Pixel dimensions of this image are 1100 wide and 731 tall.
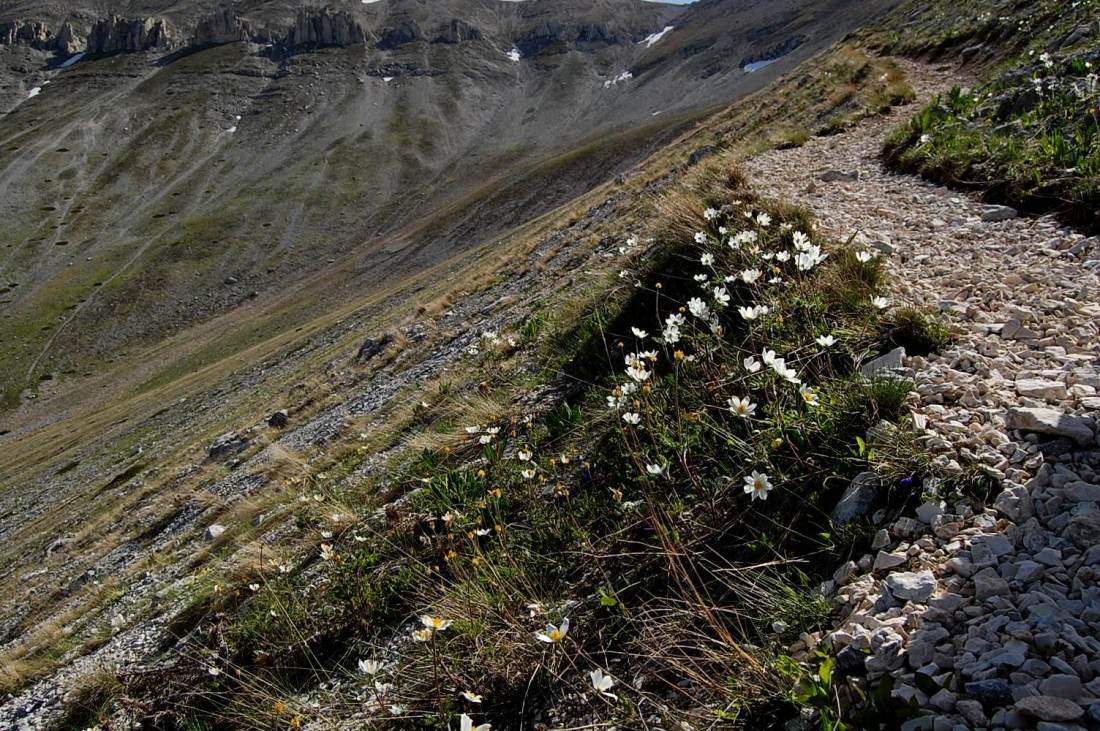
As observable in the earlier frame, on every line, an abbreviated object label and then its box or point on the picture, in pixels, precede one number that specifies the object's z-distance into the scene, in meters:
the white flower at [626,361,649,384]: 4.06
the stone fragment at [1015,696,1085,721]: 1.97
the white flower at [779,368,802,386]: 3.65
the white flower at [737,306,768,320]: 4.42
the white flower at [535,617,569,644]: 3.07
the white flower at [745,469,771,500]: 3.29
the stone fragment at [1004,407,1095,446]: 2.98
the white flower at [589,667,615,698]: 2.70
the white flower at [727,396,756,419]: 3.85
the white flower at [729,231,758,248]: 5.48
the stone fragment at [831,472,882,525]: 3.23
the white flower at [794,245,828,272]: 4.89
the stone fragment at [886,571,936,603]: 2.62
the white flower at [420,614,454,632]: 3.24
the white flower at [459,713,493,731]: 2.62
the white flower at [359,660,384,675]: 3.46
